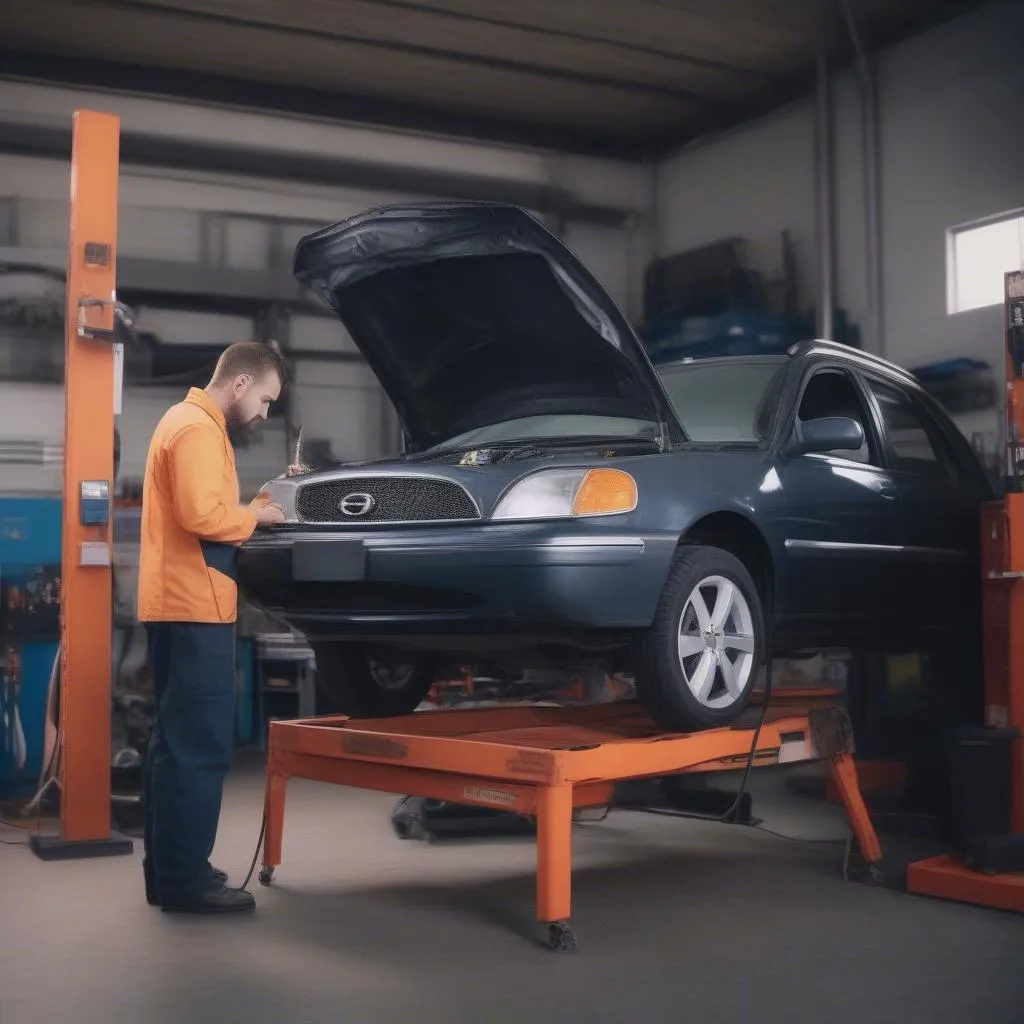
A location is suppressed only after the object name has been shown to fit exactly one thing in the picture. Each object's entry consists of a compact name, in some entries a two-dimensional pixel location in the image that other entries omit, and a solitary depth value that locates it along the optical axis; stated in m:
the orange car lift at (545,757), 3.34
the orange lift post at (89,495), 4.82
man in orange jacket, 3.65
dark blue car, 3.53
